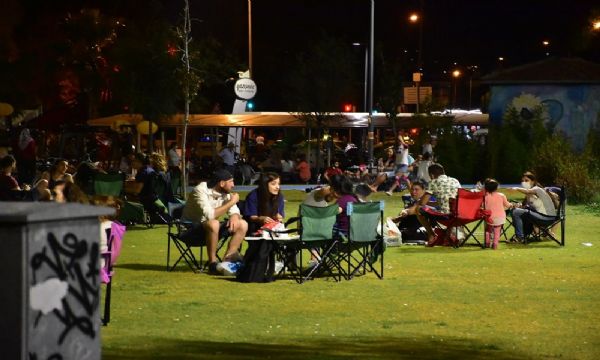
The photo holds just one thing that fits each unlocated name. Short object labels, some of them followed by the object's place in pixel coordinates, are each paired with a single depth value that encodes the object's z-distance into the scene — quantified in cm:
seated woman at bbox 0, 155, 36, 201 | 1806
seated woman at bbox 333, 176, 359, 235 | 1617
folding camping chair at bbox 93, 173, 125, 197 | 2230
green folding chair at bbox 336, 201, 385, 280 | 1523
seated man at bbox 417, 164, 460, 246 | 1967
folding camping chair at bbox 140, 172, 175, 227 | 2266
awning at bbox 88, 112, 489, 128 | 4712
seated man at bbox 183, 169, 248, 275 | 1574
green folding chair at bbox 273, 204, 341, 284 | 1481
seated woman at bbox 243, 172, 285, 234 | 1614
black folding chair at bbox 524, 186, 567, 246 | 1948
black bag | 1481
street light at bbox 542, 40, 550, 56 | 11701
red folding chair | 1880
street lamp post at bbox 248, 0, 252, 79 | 6275
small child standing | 1916
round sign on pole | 4484
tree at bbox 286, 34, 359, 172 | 5677
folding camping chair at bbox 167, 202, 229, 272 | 1588
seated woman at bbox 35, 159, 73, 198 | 1870
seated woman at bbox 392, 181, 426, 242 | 2009
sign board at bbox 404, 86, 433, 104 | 5972
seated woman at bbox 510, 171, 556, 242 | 1977
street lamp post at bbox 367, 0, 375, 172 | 4397
